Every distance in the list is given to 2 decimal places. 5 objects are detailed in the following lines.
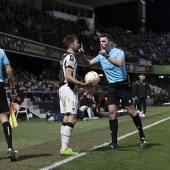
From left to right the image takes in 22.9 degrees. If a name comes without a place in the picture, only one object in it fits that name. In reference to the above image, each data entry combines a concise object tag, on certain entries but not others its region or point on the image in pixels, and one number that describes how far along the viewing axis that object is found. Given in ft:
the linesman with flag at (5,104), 22.15
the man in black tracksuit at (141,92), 67.97
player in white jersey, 24.08
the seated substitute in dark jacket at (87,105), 65.87
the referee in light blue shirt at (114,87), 27.07
